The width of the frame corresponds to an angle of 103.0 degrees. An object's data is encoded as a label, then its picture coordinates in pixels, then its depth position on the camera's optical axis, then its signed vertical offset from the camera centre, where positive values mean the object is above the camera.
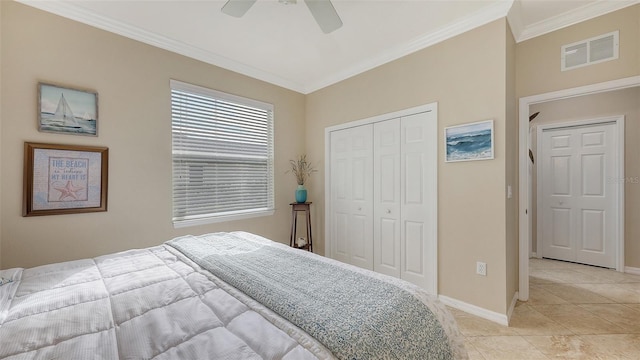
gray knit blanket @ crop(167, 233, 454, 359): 0.82 -0.48
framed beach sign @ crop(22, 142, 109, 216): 1.93 +0.00
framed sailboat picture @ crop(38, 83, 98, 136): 1.99 +0.56
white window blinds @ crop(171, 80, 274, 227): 2.70 +0.28
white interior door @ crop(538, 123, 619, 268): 3.46 -0.19
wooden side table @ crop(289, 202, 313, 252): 3.48 -0.57
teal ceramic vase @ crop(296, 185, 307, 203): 3.50 -0.21
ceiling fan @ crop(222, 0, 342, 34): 1.69 +1.17
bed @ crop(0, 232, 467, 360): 0.78 -0.51
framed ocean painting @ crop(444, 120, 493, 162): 2.22 +0.36
